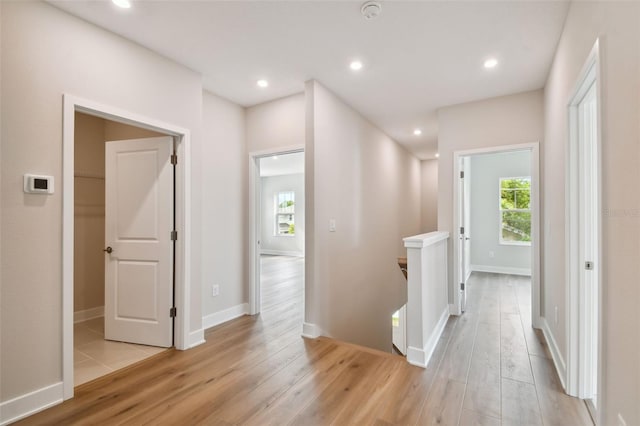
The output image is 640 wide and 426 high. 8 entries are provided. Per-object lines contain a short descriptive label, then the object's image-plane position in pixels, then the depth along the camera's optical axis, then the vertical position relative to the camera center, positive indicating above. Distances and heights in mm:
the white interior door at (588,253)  2006 -266
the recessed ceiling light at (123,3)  2081 +1484
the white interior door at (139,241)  2924 -278
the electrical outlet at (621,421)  1217 -859
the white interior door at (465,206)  4136 +107
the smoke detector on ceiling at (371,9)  2092 +1469
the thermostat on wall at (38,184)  1936 +197
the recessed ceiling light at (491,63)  2891 +1491
